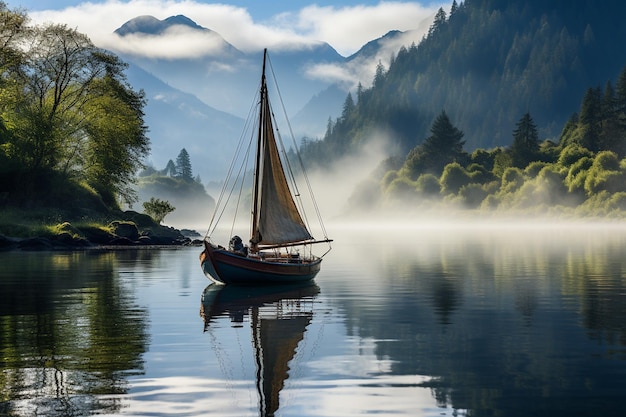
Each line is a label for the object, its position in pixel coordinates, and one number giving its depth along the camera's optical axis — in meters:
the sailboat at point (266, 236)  44.69
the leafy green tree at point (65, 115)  92.56
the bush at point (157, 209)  127.06
